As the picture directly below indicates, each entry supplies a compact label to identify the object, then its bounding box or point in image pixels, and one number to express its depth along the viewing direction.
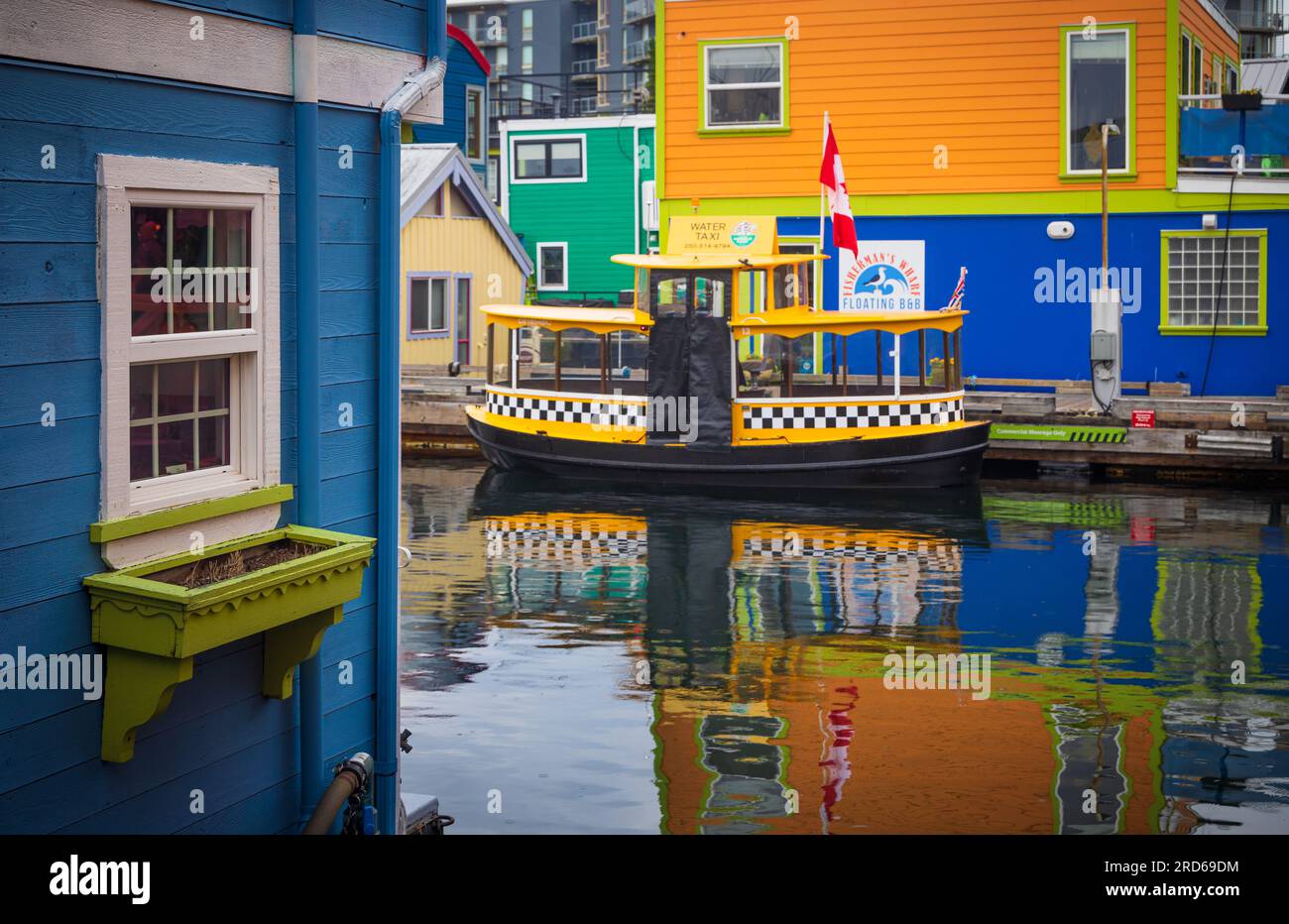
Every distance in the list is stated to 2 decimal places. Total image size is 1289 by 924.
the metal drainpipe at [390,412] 7.14
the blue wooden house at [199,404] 5.35
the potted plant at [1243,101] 27.06
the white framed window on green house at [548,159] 45.94
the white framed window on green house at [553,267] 46.47
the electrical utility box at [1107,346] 24.67
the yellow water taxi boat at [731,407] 23.97
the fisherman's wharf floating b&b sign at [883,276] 28.81
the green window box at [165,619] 5.41
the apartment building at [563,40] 75.69
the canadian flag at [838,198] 24.12
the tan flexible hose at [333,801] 6.55
